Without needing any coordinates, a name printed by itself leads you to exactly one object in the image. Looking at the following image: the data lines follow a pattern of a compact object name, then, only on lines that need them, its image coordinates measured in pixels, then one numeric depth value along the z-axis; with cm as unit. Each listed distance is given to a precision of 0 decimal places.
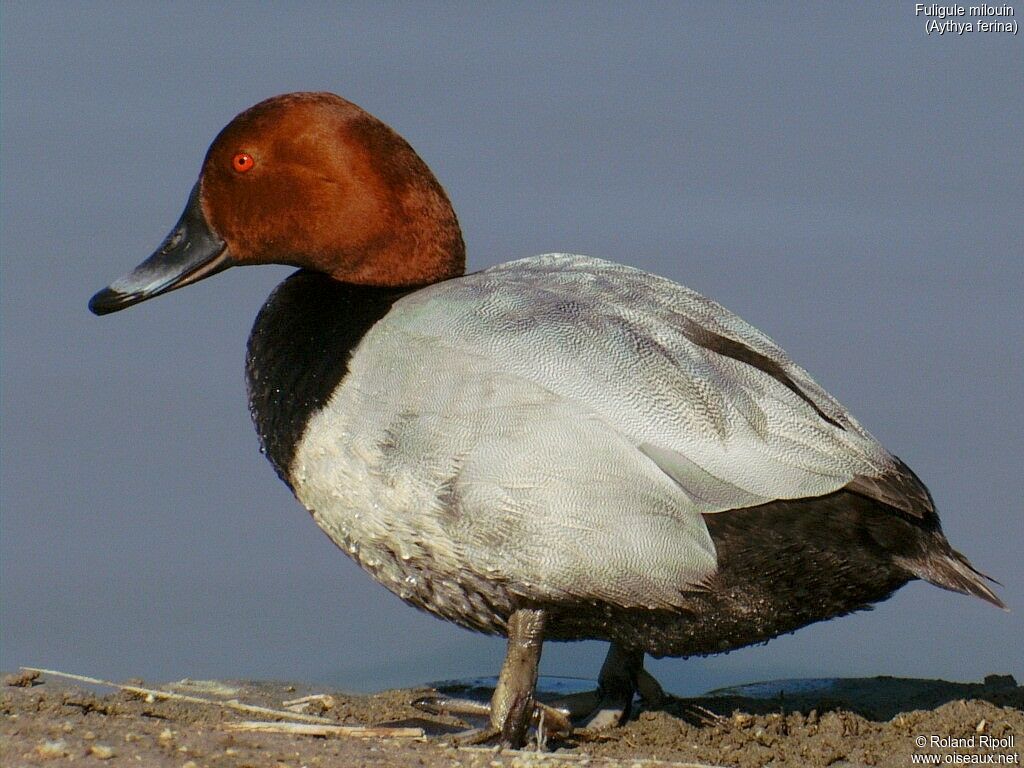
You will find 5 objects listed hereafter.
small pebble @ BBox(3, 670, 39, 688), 679
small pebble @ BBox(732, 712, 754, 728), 672
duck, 570
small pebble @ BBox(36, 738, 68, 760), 480
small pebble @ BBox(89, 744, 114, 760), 487
